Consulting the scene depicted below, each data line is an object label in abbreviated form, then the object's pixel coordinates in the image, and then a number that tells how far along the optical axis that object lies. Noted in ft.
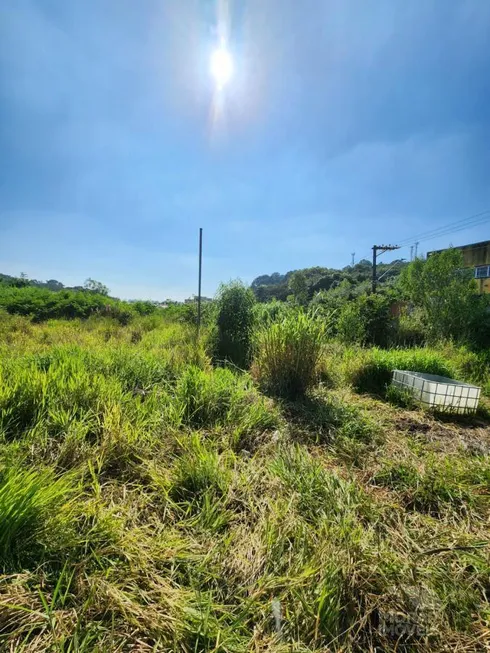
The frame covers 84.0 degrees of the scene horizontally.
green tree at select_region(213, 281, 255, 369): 17.74
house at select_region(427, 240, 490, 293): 45.58
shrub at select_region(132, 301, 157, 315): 51.67
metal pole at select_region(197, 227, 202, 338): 17.09
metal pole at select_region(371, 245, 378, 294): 52.89
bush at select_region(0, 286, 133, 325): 44.55
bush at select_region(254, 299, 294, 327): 14.22
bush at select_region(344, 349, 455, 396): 12.50
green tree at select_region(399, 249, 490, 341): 22.58
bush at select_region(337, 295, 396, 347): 23.99
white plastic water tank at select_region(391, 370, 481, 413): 9.39
